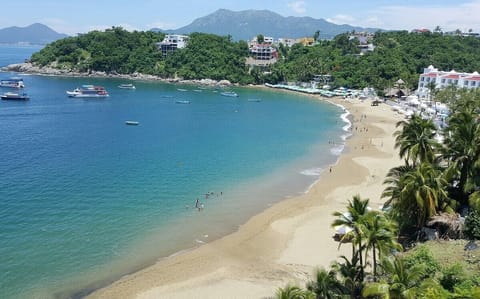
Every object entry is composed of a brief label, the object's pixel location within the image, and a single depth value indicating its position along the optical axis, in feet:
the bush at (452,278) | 60.23
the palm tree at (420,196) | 83.87
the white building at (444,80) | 329.93
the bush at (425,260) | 66.87
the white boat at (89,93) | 385.70
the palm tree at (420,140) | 99.40
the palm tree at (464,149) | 90.22
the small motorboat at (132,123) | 271.49
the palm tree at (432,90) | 320.50
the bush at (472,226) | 80.69
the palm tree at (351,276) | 60.11
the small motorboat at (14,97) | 351.05
